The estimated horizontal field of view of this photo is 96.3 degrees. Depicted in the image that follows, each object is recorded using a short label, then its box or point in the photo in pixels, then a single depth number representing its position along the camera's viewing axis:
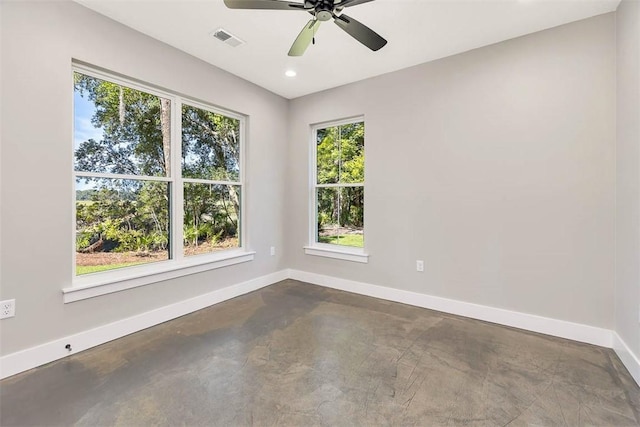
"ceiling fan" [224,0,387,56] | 1.81
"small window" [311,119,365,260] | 3.88
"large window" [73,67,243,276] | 2.50
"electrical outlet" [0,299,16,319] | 1.96
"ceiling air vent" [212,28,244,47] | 2.64
